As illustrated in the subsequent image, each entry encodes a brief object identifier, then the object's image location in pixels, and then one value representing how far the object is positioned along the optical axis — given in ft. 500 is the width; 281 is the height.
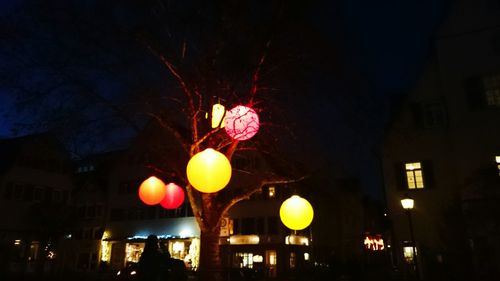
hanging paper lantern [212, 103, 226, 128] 22.89
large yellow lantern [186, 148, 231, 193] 18.03
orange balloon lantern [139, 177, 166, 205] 25.55
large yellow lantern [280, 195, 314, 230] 24.47
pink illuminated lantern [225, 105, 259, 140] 19.51
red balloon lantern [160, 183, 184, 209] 28.04
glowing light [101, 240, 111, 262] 101.65
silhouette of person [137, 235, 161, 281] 17.10
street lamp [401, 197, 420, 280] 38.37
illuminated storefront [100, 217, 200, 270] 89.08
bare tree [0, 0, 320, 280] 25.36
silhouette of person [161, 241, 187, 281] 17.62
